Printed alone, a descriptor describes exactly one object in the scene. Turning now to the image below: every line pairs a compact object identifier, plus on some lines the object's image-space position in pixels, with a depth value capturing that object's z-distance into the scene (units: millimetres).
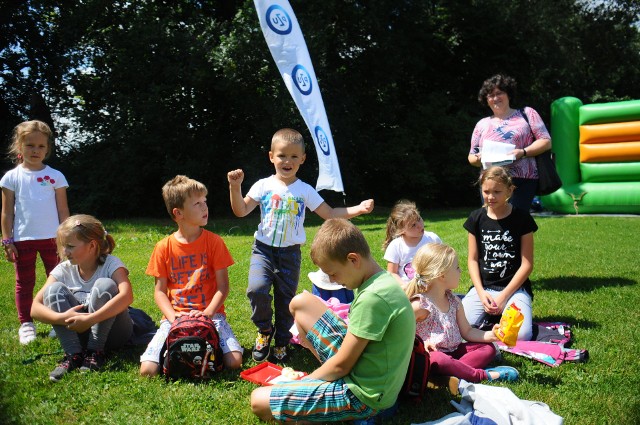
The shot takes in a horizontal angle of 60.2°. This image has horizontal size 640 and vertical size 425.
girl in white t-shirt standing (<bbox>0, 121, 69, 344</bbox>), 4562
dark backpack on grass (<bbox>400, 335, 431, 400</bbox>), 3043
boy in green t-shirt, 2607
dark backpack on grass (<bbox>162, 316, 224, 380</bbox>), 3473
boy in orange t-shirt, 3895
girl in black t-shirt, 4340
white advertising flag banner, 4738
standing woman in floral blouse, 5352
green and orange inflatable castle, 11766
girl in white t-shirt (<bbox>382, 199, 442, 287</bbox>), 4562
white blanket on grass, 2709
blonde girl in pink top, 3562
